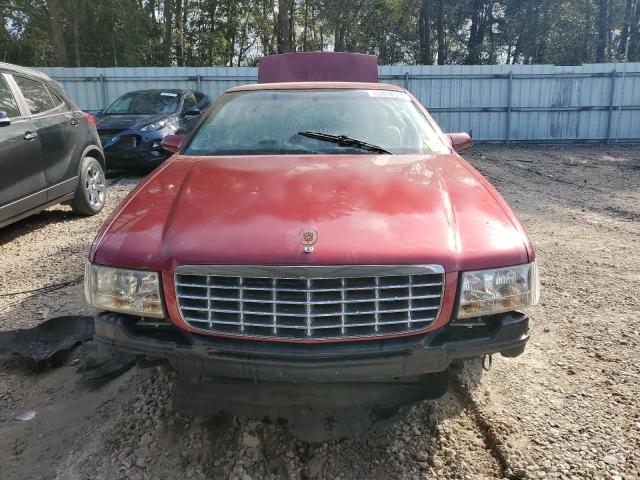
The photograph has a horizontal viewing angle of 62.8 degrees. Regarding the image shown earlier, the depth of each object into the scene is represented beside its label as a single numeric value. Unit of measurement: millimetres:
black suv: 4883
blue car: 8602
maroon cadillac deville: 1990
